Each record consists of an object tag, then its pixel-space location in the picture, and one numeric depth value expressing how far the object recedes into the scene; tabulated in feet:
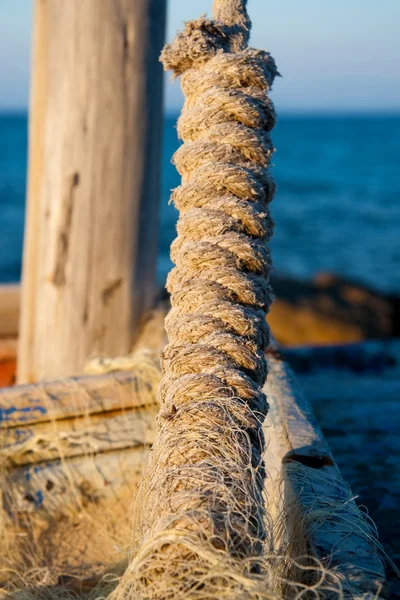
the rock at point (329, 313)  24.86
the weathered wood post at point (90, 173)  10.28
